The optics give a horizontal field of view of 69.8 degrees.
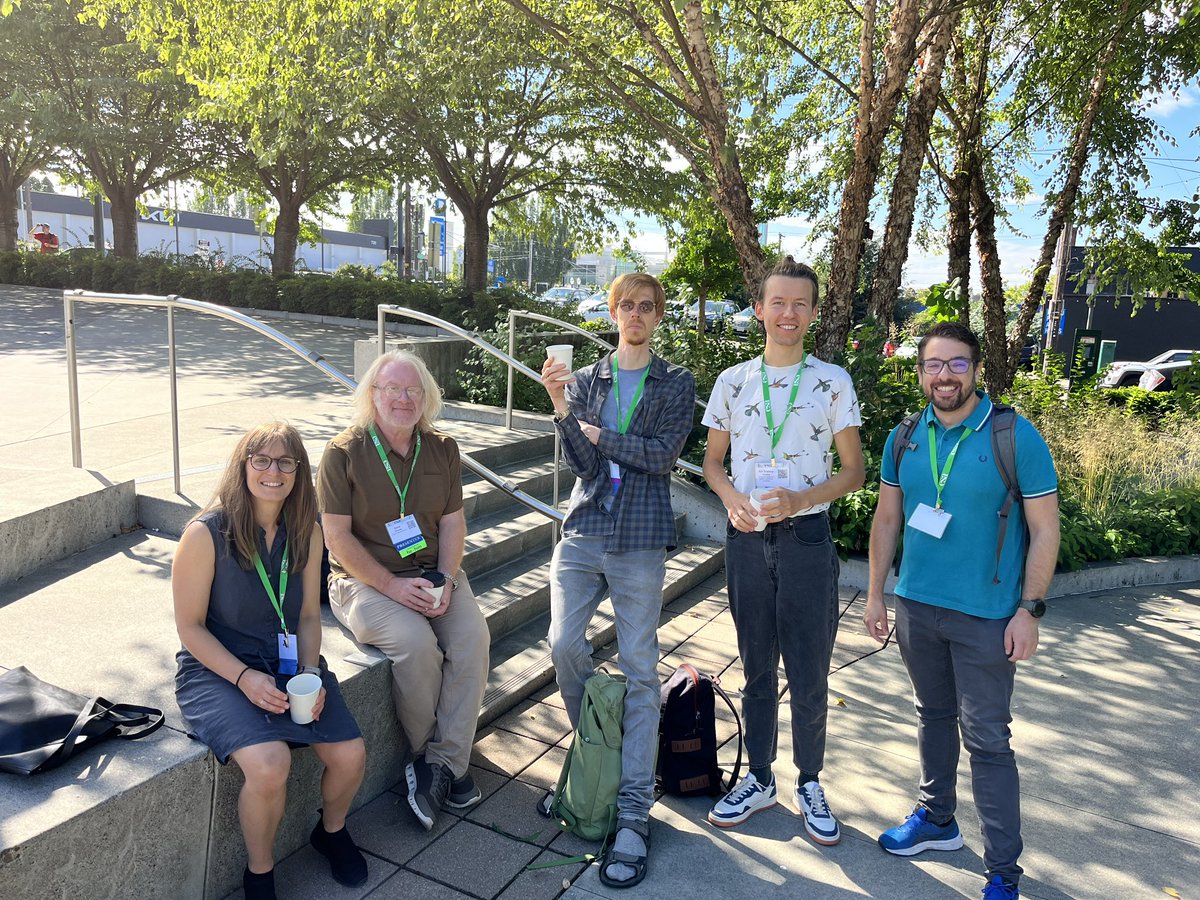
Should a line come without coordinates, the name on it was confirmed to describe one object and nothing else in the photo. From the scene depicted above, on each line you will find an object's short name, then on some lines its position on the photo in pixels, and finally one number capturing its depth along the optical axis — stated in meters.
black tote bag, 2.19
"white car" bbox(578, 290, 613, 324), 23.42
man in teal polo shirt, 2.57
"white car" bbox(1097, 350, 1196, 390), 17.12
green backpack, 2.94
